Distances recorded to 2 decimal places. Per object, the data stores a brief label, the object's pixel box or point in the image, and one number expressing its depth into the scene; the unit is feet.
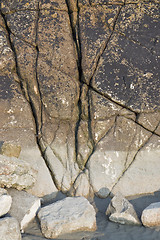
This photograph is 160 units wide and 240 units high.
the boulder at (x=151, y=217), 16.33
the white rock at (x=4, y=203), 15.85
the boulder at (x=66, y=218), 15.75
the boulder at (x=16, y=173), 17.56
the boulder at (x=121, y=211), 16.69
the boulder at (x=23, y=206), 16.38
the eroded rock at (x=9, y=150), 19.01
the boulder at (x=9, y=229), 14.49
